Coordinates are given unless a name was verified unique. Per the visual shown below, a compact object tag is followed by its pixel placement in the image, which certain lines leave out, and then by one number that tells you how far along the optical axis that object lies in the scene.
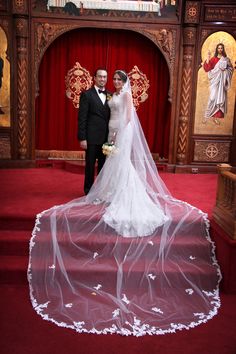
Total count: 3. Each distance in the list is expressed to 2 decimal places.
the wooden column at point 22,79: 6.51
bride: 3.25
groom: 4.56
